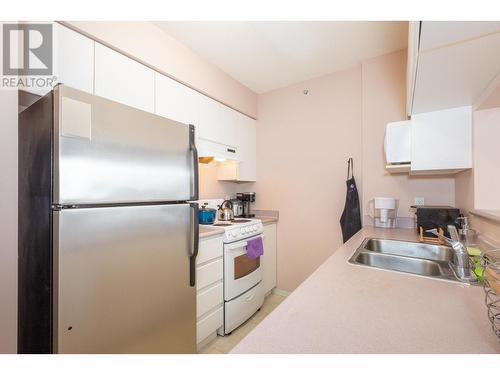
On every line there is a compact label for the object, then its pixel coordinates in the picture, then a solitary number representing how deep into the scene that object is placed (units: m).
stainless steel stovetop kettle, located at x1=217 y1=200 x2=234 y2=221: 2.41
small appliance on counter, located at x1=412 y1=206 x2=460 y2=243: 1.54
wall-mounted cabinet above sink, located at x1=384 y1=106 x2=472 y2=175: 1.41
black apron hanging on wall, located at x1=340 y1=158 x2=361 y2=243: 2.15
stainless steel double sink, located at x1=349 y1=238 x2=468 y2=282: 1.18
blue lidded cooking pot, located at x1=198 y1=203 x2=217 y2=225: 2.20
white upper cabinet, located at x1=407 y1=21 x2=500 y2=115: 0.73
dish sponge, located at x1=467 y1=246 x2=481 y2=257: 1.00
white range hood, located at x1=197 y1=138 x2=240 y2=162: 2.17
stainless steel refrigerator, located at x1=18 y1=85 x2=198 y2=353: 0.94
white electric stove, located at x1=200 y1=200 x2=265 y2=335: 1.94
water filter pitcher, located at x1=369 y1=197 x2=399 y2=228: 1.89
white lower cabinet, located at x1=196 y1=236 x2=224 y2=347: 1.70
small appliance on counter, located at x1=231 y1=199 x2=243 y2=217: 2.79
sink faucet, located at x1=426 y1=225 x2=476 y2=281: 0.88
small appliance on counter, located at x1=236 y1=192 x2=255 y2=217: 2.81
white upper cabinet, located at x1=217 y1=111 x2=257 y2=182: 2.62
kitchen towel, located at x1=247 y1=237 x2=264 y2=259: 2.13
